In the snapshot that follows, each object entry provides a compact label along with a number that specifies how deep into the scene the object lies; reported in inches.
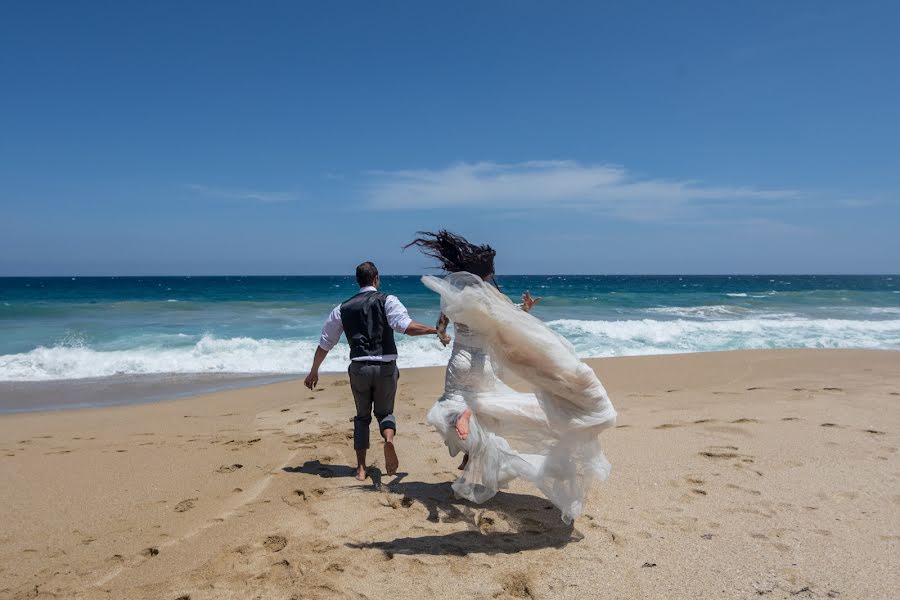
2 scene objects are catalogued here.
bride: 140.8
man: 189.5
